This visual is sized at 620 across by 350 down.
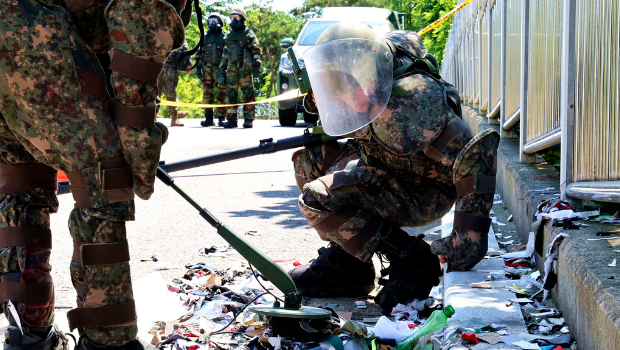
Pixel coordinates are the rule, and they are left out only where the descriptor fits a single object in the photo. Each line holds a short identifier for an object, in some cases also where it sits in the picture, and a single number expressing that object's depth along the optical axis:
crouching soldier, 3.02
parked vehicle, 12.43
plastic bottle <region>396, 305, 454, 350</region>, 2.49
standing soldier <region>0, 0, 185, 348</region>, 2.29
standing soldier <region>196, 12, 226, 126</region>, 14.45
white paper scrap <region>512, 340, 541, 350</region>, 2.25
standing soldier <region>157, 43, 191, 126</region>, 14.78
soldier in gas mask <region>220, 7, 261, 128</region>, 14.00
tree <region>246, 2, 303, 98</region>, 40.09
